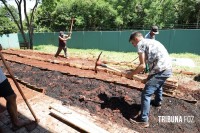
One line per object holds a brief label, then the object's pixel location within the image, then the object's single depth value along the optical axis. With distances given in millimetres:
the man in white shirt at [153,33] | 6979
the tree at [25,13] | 20984
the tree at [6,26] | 34097
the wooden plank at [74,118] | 3912
